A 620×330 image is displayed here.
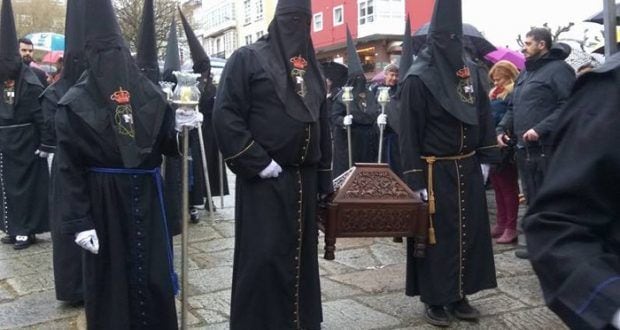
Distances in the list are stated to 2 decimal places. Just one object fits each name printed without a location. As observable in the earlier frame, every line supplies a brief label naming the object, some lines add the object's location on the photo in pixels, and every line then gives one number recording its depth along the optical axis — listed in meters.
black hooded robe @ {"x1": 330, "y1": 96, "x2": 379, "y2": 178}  9.67
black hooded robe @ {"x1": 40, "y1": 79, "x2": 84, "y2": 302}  4.95
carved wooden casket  4.01
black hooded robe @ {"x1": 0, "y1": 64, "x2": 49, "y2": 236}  7.01
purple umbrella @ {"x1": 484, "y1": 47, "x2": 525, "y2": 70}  10.48
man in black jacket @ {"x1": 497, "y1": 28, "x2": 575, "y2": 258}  5.99
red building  39.59
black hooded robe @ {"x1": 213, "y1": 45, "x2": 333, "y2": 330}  3.72
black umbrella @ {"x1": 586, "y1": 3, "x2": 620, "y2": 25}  7.60
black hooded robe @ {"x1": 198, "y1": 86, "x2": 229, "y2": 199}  8.84
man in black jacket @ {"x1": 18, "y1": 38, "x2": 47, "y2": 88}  7.66
